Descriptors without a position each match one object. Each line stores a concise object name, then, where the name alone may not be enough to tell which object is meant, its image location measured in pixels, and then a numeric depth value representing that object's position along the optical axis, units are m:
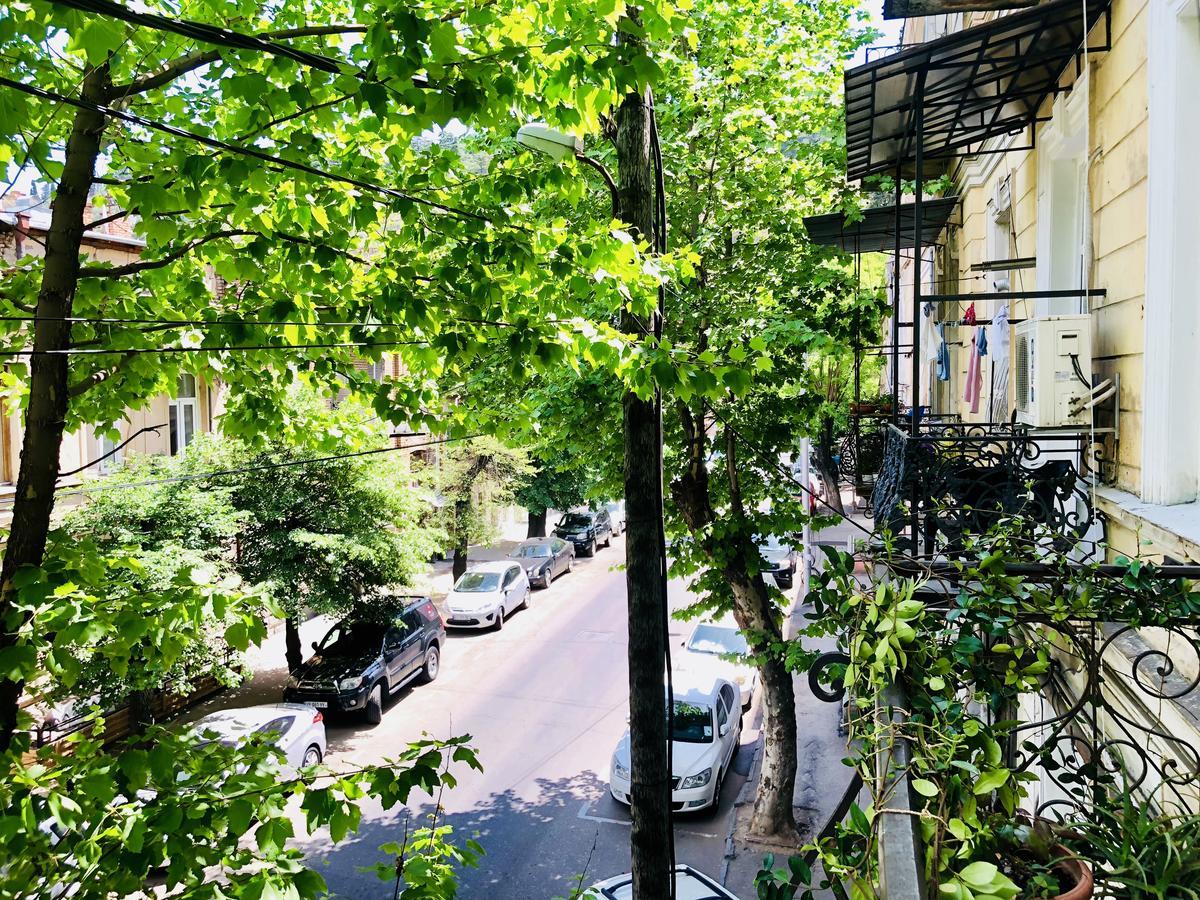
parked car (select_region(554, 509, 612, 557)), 29.88
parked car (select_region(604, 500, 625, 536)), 34.06
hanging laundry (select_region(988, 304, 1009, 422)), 7.82
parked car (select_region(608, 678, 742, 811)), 12.44
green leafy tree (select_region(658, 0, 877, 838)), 10.33
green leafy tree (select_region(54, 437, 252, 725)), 12.04
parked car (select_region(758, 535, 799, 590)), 24.39
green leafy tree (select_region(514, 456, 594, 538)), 27.34
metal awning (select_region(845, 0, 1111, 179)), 5.92
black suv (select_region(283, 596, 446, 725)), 15.38
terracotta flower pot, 2.57
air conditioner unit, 5.84
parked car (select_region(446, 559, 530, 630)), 21.17
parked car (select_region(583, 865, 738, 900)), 8.47
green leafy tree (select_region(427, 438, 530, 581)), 22.28
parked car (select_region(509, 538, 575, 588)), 25.55
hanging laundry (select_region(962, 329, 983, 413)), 9.37
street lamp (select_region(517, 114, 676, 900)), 5.02
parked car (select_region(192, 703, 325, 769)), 12.48
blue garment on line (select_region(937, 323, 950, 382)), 11.16
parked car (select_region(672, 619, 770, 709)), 15.77
